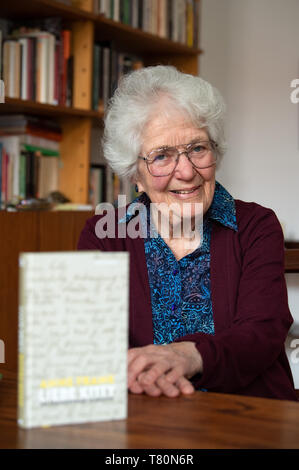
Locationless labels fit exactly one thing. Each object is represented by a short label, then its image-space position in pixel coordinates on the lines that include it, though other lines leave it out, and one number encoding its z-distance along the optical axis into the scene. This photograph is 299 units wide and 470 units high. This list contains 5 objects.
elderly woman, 1.43
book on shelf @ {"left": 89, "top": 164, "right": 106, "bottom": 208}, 3.17
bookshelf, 2.88
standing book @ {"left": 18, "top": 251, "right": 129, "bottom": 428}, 0.80
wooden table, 0.79
